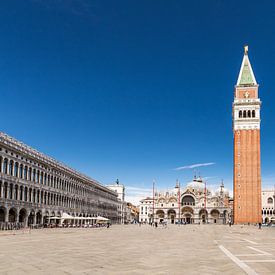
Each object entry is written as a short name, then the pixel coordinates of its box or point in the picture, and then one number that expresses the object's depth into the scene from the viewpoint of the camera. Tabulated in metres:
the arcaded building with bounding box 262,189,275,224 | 107.91
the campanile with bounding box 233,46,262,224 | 75.10
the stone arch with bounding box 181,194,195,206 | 109.67
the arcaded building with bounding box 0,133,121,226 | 40.24
